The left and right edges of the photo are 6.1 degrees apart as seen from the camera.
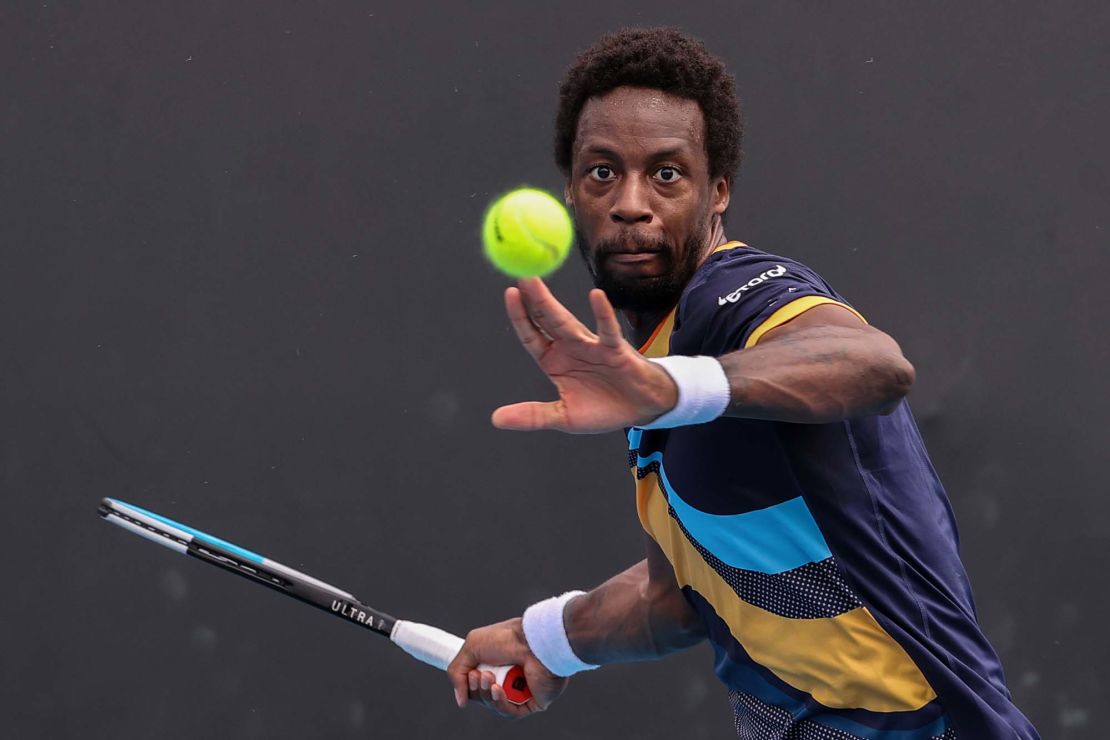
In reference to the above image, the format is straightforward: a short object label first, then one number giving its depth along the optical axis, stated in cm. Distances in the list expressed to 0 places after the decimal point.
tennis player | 1081
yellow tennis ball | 1097
